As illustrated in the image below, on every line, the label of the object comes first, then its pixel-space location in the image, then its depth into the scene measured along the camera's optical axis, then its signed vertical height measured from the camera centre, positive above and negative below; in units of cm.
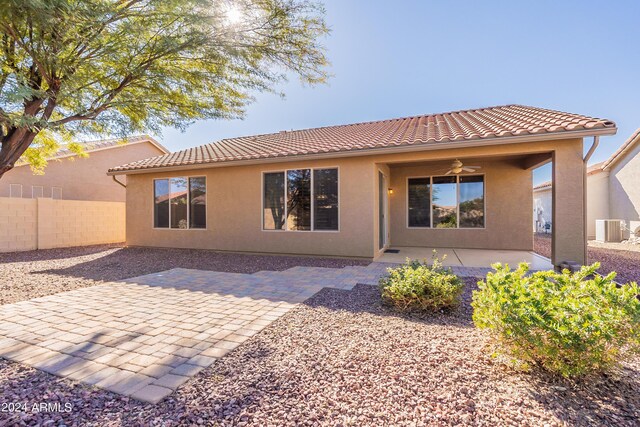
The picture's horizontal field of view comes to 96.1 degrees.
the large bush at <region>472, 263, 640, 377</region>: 218 -86
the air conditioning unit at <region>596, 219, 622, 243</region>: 1323 -76
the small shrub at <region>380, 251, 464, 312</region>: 406 -110
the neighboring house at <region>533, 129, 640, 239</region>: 1312 +133
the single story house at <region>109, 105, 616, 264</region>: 659 +87
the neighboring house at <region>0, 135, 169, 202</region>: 1339 +195
